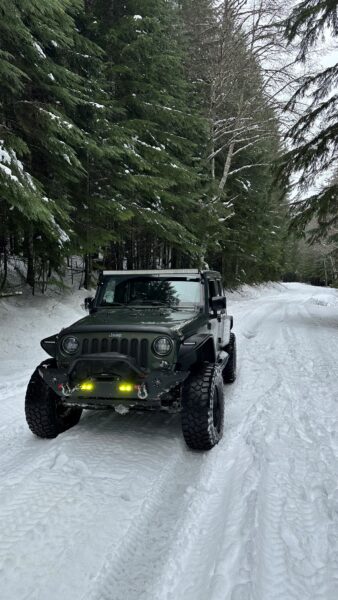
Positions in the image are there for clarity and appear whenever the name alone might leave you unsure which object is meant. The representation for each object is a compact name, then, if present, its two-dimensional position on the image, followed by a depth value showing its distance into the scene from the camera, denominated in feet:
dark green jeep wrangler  13.06
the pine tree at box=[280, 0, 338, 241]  37.06
